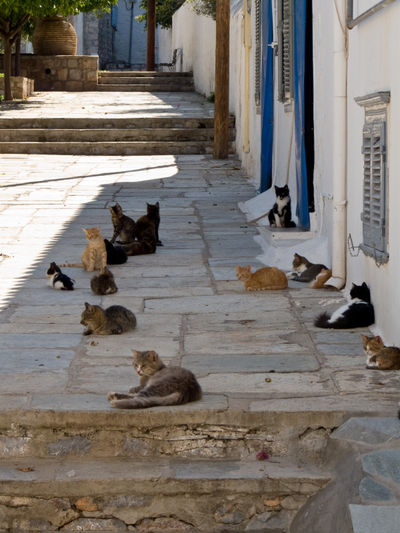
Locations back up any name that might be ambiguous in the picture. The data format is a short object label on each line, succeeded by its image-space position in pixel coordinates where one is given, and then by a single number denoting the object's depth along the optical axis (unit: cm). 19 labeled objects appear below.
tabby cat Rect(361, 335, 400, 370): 828
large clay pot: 3989
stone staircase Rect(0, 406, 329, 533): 691
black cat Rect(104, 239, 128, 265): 1310
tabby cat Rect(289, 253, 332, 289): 1173
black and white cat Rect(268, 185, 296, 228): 1492
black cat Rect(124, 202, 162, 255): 1407
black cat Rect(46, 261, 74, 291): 1169
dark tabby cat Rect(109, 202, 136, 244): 1448
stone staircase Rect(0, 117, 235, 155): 2774
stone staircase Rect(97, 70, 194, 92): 4076
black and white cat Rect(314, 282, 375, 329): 963
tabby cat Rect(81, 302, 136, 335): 957
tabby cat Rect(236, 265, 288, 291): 1158
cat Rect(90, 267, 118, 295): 1135
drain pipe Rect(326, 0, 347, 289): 1141
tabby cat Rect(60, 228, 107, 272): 1274
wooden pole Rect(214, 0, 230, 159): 2392
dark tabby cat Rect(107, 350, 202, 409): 728
